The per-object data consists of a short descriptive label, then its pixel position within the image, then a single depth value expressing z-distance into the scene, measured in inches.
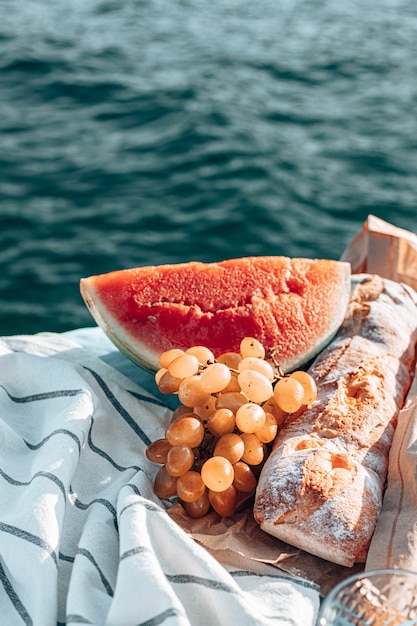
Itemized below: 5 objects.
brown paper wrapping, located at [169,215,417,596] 45.8
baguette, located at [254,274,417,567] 46.9
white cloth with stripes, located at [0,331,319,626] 40.5
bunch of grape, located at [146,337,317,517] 49.8
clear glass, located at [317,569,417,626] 35.5
